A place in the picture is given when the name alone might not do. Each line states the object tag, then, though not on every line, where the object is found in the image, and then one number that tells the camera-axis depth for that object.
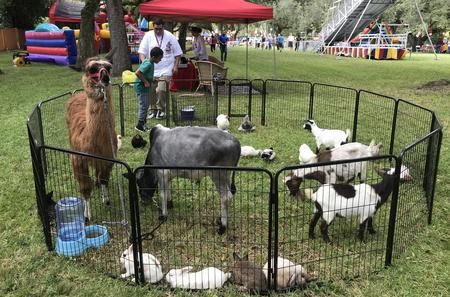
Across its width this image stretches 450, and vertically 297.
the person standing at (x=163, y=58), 9.58
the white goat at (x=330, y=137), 7.05
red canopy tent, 11.92
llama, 4.79
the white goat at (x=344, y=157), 5.06
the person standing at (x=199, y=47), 14.20
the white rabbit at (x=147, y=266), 3.85
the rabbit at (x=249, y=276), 3.73
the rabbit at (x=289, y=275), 3.75
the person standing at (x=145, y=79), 8.49
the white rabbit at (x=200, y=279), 3.74
